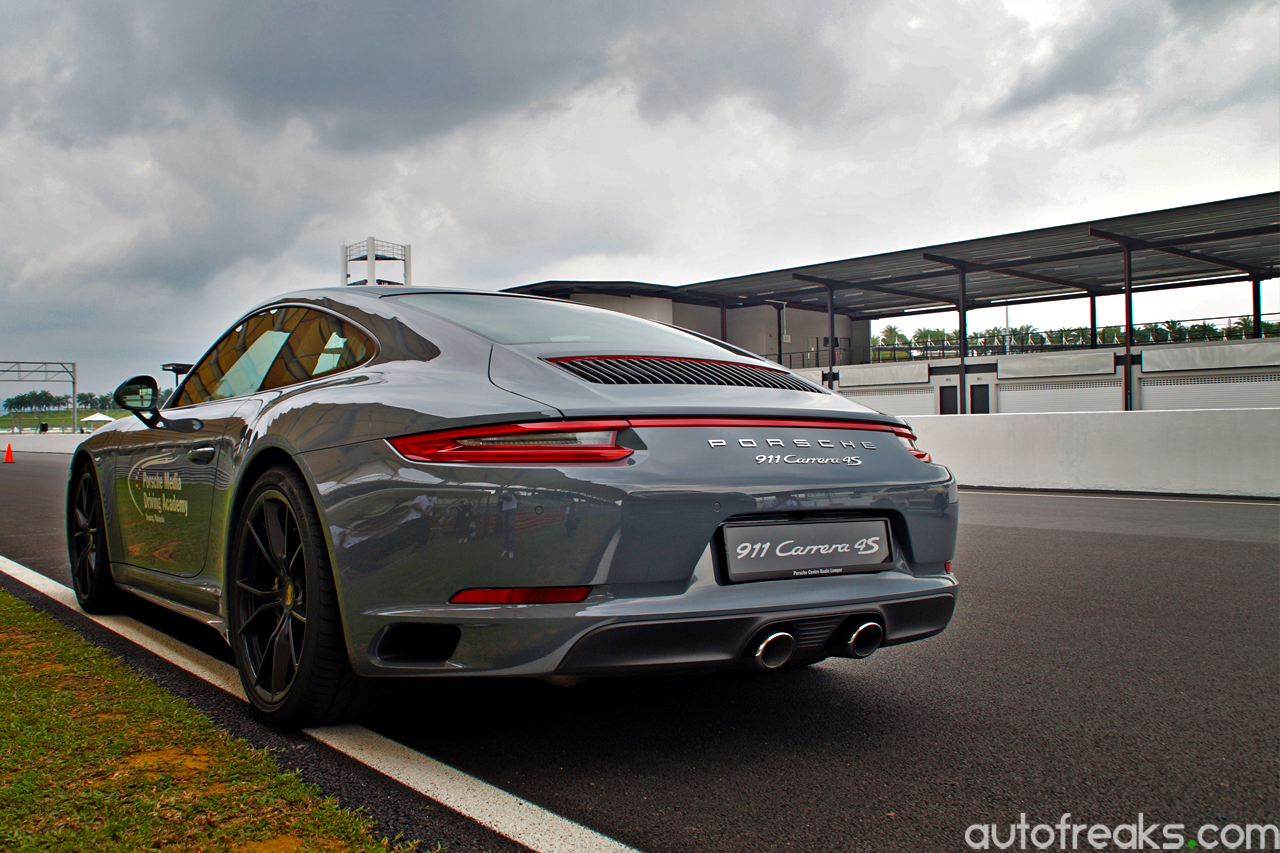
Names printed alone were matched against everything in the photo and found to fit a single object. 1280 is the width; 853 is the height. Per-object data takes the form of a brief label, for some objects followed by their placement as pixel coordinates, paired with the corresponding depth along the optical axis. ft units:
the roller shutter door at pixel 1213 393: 109.91
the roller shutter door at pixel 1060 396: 120.67
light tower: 198.18
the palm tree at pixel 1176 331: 118.21
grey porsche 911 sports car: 7.22
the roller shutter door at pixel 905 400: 135.74
